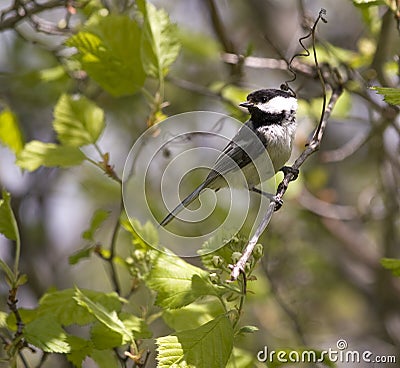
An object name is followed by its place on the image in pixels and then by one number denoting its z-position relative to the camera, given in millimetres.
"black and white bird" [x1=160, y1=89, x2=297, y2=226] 4895
